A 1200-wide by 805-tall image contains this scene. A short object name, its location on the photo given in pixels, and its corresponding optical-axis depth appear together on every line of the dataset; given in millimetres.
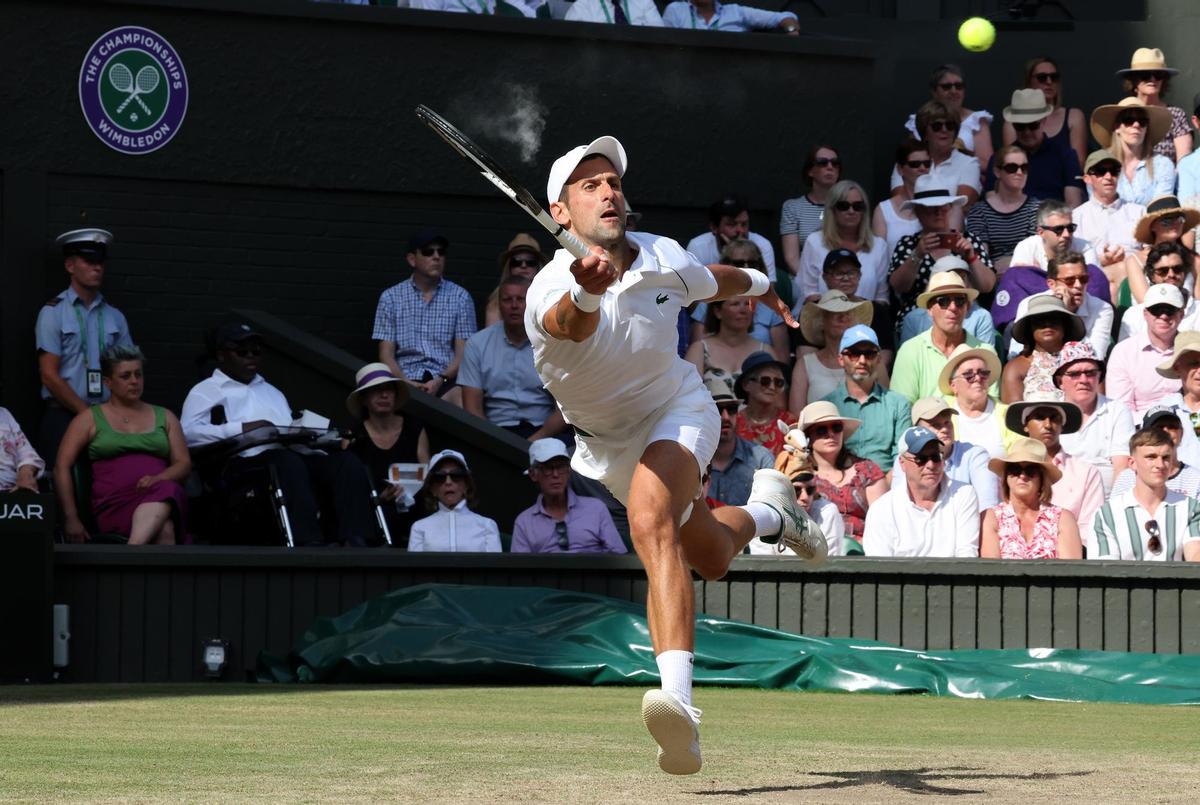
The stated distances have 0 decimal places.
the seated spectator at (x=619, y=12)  15164
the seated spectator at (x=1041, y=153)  14938
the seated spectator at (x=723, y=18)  15516
